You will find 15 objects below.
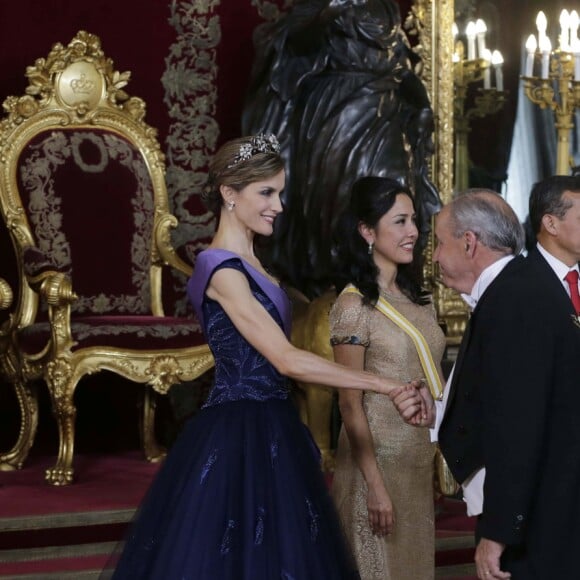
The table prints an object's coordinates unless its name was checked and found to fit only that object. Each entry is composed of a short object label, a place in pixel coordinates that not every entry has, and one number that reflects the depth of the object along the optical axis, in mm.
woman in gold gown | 5525
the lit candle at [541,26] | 11195
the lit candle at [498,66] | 11494
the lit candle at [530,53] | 11268
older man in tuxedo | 4032
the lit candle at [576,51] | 11155
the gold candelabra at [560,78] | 11162
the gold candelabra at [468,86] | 11381
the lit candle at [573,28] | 11155
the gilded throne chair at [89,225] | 8700
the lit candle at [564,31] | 11063
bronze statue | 9299
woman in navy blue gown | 5041
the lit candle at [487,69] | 11437
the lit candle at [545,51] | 11254
